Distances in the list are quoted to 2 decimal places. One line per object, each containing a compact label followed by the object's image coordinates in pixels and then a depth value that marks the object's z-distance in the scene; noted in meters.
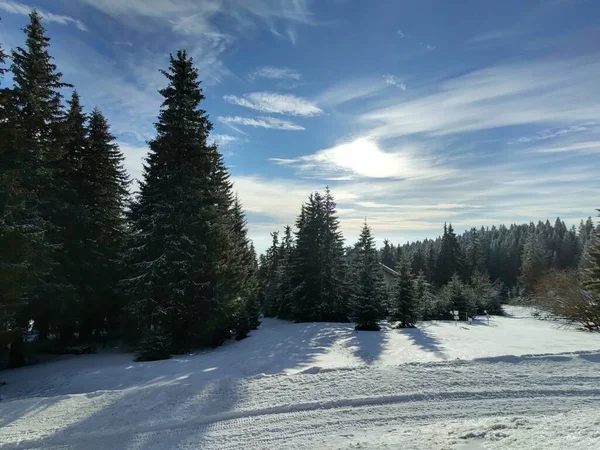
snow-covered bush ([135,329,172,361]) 13.39
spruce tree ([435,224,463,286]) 59.22
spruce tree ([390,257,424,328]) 22.89
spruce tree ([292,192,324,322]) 29.84
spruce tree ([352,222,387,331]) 21.50
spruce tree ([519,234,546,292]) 61.47
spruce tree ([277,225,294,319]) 31.98
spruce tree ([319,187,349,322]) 29.61
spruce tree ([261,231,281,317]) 37.08
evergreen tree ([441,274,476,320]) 32.25
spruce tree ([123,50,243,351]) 14.79
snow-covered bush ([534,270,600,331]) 22.37
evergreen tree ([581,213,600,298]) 21.00
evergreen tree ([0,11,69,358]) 10.82
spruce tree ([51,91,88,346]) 14.55
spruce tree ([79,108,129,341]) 16.38
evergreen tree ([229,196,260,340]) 18.12
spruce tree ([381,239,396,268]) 96.81
